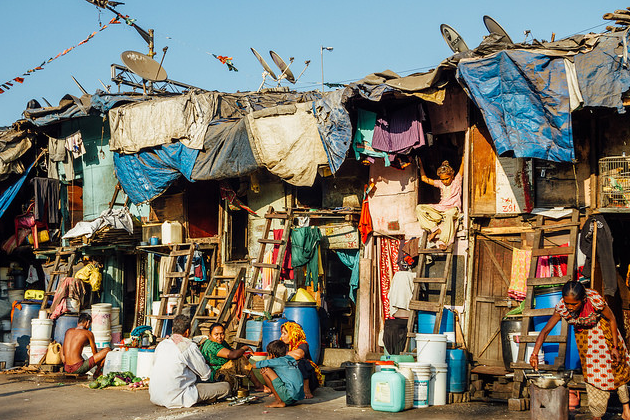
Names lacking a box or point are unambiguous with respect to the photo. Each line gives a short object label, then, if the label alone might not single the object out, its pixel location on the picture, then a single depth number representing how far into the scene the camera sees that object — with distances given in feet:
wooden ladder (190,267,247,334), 47.93
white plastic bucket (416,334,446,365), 33.68
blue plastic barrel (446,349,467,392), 34.65
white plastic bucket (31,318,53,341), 51.60
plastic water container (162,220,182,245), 55.01
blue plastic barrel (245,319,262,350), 43.88
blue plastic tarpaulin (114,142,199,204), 49.44
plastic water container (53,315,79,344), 53.78
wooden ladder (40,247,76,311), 57.84
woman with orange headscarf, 35.25
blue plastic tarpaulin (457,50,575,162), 33.17
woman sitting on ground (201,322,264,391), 35.58
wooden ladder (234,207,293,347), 43.98
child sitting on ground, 32.94
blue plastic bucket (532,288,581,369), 32.40
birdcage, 35.04
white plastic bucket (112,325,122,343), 54.80
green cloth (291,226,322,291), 46.32
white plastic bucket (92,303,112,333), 52.80
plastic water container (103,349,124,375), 42.06
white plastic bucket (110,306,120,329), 54.70
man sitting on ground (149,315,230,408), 33.14
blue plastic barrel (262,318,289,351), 41.83
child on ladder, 40.04
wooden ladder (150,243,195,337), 49.34
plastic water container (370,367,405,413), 31.14
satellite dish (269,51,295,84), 57.77
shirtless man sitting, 44.52
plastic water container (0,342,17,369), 52.21
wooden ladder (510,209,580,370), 31.89
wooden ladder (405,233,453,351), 37.22
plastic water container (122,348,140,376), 41.86
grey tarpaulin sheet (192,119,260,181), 46.52
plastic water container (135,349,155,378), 40.83
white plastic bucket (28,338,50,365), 51.03
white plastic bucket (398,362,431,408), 32.32
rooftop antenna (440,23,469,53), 43.06
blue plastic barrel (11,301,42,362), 56.39
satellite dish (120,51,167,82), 56.44
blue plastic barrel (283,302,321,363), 43.19
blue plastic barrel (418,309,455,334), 38.70
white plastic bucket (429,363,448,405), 33.01
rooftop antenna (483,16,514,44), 39.04
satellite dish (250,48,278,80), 57.11
